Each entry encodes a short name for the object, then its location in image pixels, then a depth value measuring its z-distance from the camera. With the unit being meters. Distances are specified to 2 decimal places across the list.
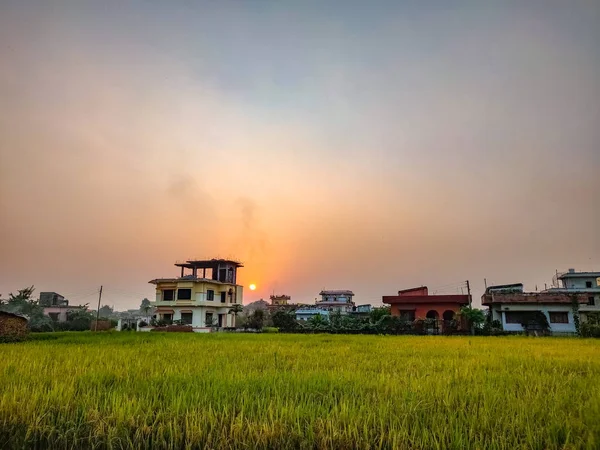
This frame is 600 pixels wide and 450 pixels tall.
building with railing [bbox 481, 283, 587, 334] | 30.09
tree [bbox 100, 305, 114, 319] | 110.56
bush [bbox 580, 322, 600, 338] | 25.31
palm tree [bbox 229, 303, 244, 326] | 46.43
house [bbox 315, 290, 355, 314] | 58.68
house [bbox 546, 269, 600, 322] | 40.91
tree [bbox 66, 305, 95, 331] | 36.28
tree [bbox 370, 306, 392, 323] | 32.44
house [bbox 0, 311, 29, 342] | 17.22
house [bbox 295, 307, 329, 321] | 54.72
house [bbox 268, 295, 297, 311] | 75.01
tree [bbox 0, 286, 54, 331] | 39.50
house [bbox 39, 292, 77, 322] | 50.38
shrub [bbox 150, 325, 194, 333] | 31.41
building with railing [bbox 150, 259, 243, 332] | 41.16
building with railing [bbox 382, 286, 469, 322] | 33.16
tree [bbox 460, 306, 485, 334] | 28.78
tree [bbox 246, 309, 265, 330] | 38.47
